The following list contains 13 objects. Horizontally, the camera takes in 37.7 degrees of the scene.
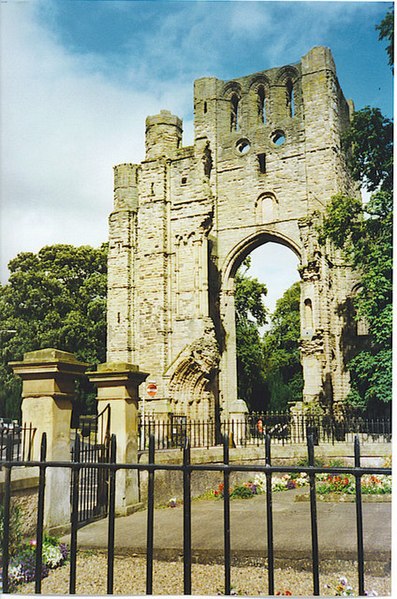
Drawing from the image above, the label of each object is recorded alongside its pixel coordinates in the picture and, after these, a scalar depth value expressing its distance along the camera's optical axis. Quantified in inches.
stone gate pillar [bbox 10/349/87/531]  271.9
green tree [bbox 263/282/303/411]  1200.2
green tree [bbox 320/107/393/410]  660.7
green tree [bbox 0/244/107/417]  1104.8
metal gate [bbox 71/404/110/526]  315.9
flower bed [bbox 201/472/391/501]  407.5
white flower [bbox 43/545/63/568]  237.9
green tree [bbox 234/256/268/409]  1295.5
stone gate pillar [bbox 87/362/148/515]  333.7
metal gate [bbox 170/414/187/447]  543.9
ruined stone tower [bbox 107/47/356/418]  865.5
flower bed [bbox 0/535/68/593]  213.0
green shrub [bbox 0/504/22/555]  229.1
